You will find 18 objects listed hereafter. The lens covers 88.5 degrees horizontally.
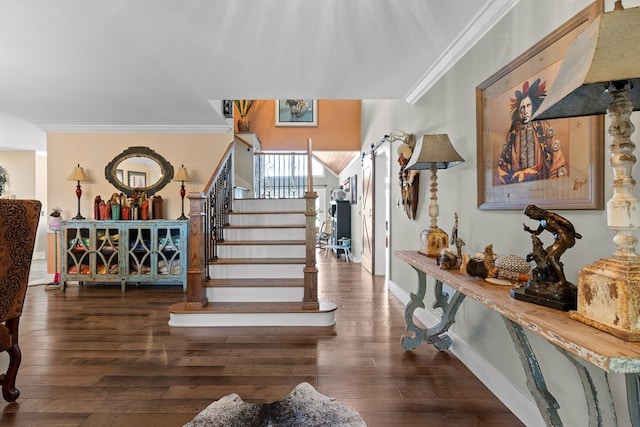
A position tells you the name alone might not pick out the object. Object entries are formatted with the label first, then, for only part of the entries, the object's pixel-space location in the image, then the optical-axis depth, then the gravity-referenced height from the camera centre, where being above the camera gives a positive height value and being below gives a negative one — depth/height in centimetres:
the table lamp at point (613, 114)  78 +28
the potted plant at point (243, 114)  647 +202
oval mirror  504 +68
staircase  309 -70
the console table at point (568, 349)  78 -35
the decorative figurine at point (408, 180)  334 +36
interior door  544 -5
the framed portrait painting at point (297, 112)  689 +216
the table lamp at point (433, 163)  222 +36
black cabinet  785 -16
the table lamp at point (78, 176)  484 +59
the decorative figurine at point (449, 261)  189 -27
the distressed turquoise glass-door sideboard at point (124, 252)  447 -50
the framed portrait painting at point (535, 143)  135 +35
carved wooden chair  174 -28
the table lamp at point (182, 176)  489 +58
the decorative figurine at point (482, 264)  163 -25
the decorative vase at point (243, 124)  654 +183
